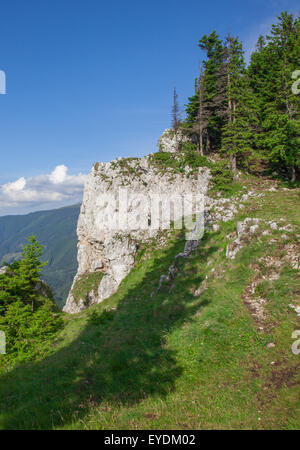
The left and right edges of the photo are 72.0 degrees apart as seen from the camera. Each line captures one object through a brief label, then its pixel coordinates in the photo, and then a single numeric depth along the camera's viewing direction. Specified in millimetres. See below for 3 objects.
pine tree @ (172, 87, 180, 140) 38656
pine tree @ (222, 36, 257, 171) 26481
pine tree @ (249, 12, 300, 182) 21578
